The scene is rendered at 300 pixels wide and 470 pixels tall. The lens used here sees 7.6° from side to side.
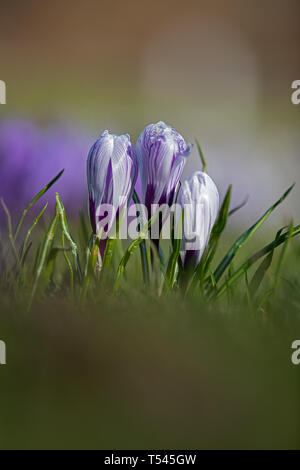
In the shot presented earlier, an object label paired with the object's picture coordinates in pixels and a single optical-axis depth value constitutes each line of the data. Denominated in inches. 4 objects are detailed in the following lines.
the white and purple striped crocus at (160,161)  35.3
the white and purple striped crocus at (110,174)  35.4
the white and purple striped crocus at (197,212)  35.1
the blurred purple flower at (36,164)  40.7
